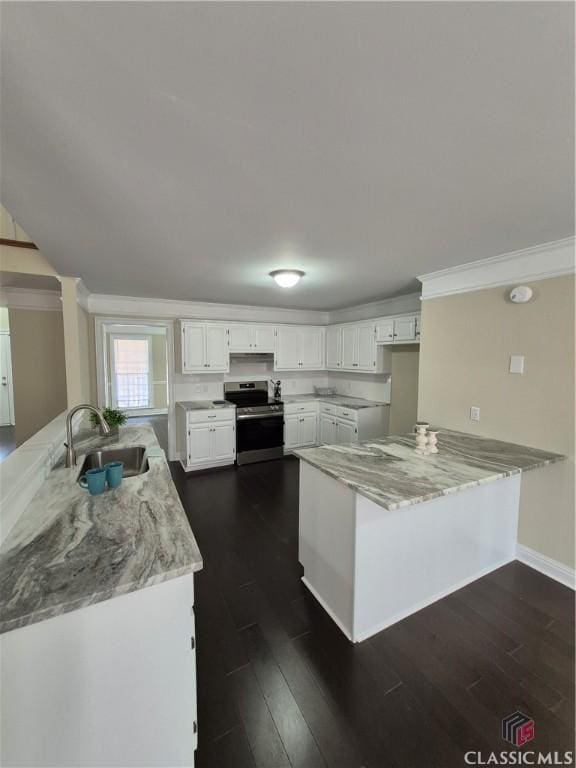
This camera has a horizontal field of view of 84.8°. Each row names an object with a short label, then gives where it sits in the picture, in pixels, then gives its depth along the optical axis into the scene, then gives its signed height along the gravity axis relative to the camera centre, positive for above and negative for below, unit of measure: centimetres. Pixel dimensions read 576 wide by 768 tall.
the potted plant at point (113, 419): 262 -47
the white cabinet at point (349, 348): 489 +26
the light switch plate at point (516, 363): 253 +1
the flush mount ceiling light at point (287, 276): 302 +85
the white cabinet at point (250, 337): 481 +41
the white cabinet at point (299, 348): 520 +27
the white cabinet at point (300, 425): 508 -100
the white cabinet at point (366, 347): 452 +26
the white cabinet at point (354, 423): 453 -87
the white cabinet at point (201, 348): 448 +23
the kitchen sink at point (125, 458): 223 -69
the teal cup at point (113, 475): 168 -60
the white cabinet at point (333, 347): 524 +30
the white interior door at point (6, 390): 662 -58
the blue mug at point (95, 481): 160 -60
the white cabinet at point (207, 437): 436 -104
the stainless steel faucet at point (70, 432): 187 -43
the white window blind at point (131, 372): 787 -22
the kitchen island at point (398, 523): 179 -103
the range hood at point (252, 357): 496 +11
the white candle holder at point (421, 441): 232 -56
